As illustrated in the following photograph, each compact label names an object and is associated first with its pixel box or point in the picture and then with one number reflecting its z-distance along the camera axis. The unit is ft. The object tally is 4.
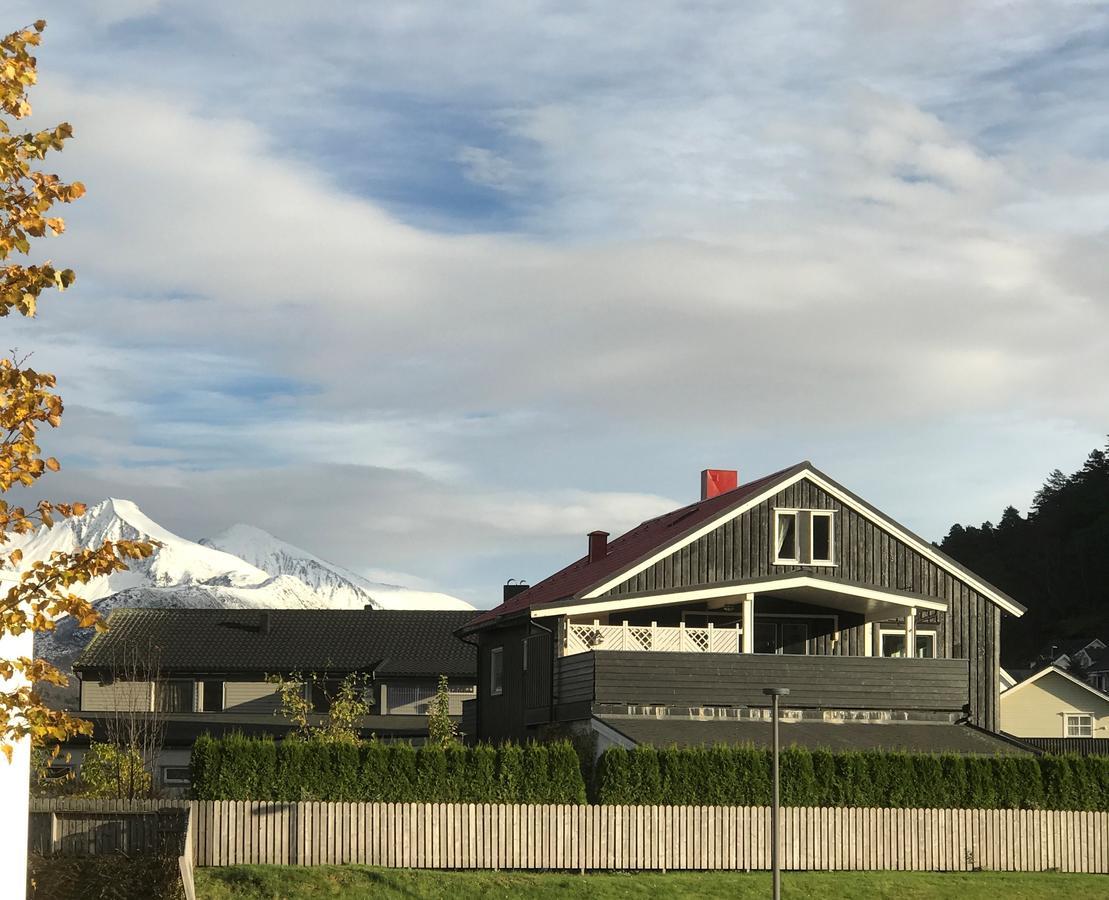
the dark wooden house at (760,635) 119.24
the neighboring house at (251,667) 215.10
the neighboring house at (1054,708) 223.71
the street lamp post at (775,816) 82.58
